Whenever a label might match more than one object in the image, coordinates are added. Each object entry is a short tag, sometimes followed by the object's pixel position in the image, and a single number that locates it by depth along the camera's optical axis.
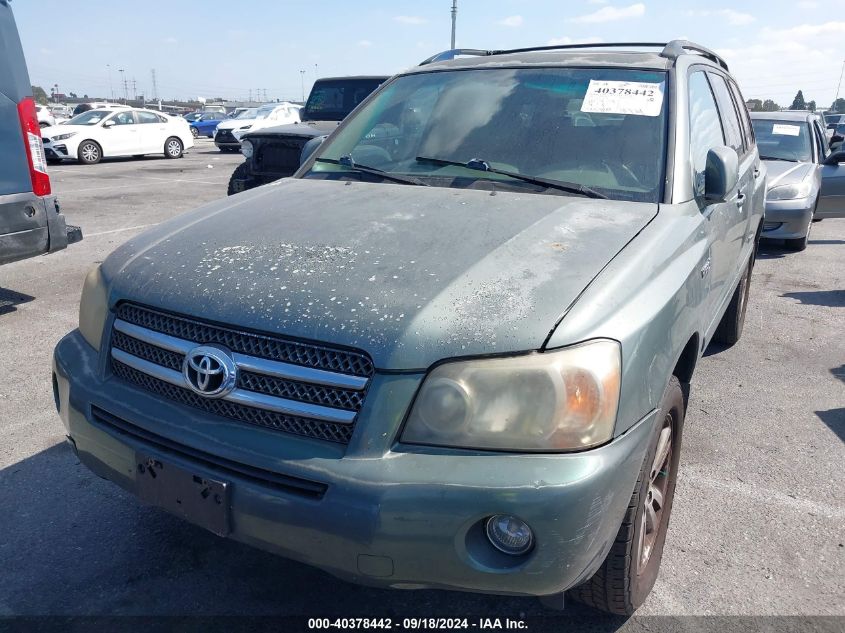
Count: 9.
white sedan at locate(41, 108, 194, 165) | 19.25
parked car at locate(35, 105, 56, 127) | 26.23
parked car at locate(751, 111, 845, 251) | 8.11
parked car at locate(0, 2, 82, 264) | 5.12
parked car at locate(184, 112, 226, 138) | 35.09
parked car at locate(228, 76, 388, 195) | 7.74
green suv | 1.76
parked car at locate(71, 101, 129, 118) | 33.54
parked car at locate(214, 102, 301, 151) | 25.19
